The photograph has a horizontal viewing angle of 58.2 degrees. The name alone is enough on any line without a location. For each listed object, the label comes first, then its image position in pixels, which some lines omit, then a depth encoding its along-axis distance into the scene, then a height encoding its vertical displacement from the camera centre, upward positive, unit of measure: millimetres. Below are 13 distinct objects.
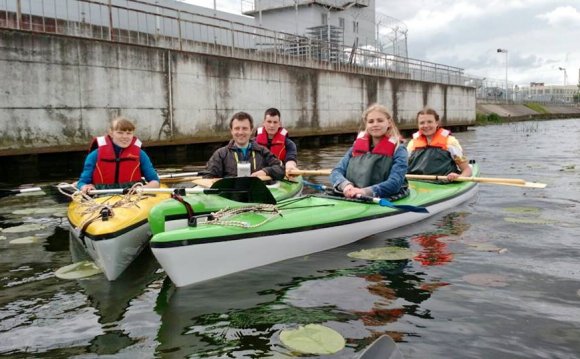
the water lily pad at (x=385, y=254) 4594 -1112
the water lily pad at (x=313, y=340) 2864 -1178
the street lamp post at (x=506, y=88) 51719 +3755
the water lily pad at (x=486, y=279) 3895 -1173
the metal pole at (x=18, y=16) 9914 +2405
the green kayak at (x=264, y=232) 3738 -819
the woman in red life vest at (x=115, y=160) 5418 -219
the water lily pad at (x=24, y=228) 5828 -977
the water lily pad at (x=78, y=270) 4269 -1092
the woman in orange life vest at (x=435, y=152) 7227 -339
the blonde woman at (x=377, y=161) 5469 -332
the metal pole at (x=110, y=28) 11379 +2432
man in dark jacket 5805 -234
